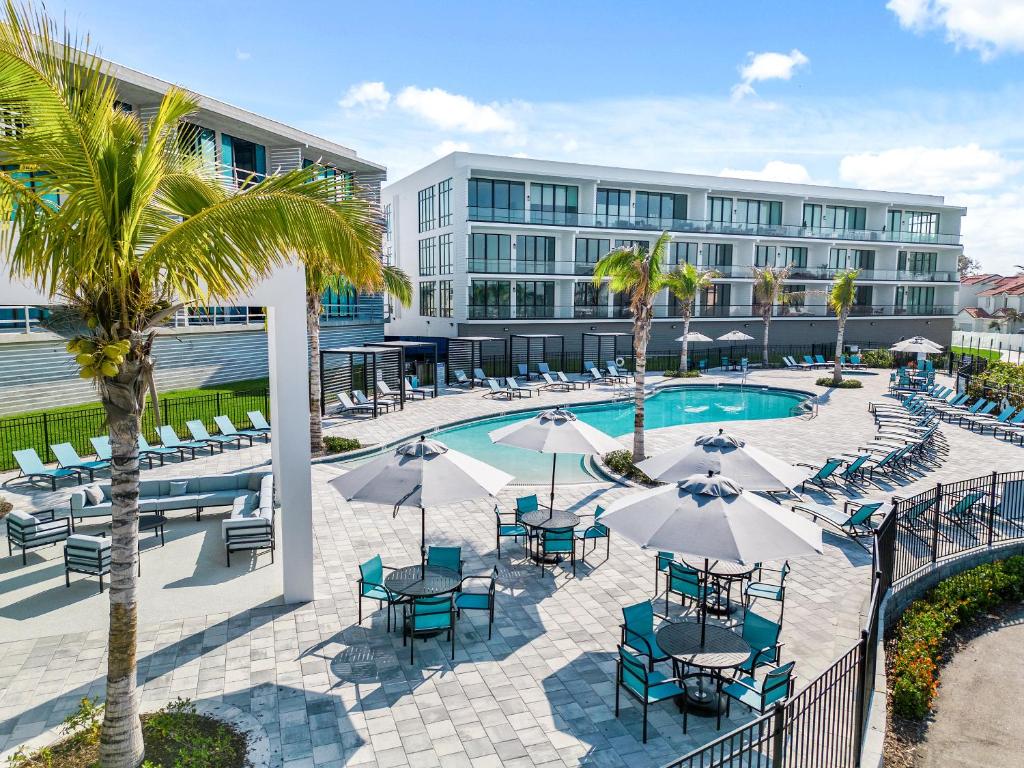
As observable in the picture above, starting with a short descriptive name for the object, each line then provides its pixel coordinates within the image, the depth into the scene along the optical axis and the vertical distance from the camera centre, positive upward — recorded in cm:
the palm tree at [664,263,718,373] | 2237 +165
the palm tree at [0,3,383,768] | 517 +83
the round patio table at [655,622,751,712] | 708 -353
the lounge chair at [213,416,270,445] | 1970 -313
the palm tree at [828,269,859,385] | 3350 +148
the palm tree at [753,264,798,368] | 4438 +246
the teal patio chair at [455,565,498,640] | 873 -359
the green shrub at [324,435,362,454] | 1947 -352
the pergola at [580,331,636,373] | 4314 -138
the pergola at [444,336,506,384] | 3519 -160
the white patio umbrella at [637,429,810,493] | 1003 -216
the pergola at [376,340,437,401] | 2759 -95
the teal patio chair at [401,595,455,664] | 824 -363
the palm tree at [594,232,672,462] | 1777 +118
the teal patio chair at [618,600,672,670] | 766 -349
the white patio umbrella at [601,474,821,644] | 714 -222
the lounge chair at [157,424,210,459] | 1808 -323
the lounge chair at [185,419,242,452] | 1886 -313
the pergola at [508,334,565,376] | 4131 -148
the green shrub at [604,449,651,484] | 1688 -365
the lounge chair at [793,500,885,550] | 1245 -365
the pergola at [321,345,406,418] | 2620 -216
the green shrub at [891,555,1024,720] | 798 -428
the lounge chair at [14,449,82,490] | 1513 -332
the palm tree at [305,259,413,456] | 1792 -15
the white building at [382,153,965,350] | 4081 +563
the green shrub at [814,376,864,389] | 3425 -294
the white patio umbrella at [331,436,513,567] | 877 -209
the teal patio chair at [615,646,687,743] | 673 -371
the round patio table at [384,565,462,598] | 859 -339
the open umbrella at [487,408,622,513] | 1188 -201
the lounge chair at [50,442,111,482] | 1563 -324
